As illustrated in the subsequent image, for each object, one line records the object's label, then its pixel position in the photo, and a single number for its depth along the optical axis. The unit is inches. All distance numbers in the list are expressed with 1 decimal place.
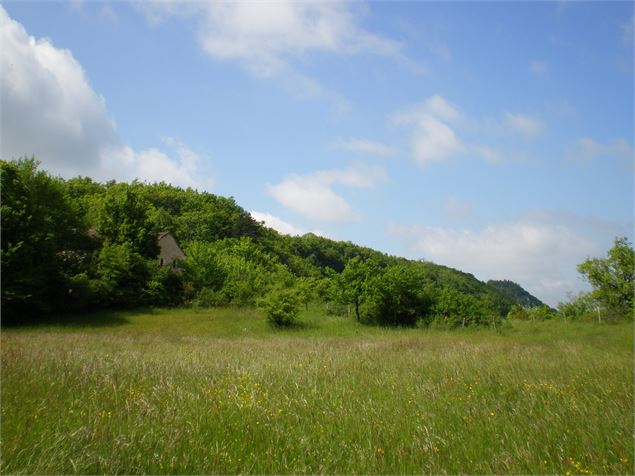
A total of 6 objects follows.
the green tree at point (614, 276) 1704.0
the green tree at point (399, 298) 1341.0
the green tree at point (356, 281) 1380.2
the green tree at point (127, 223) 1611.7
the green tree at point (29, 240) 1092.5
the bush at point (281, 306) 1214.9
